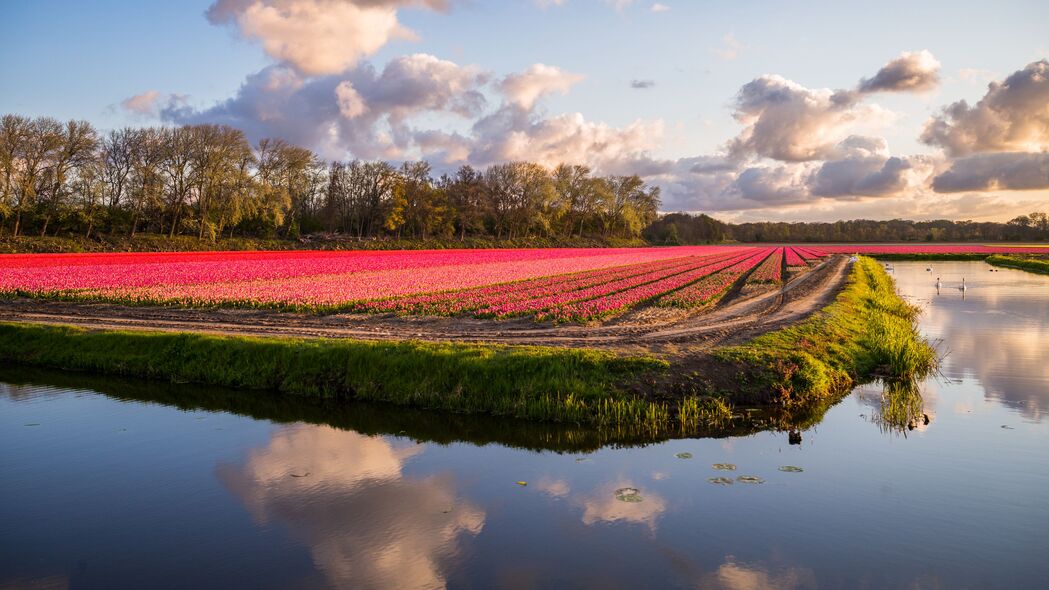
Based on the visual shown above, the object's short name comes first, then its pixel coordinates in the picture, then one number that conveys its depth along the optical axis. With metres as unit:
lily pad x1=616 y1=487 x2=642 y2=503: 8.55
